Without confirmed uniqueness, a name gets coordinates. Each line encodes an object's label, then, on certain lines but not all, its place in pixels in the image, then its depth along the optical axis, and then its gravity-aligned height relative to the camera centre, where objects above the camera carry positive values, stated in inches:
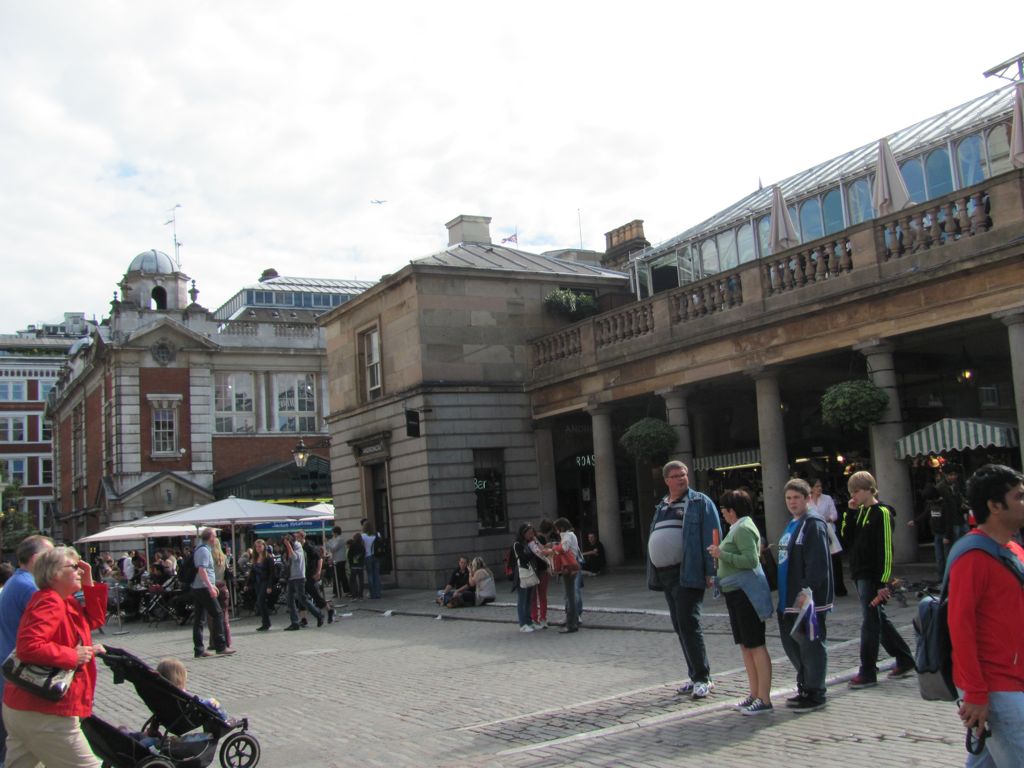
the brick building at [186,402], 1856.5 +256.5
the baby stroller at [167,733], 260.1 -51.1
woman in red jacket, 218.7 -28.6
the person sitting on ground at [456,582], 797.9 -47.7
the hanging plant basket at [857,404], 650.2 +55.8
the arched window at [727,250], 1011.3 +246.1
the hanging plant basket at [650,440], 844.0 +55.2
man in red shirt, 162.9 -24.3
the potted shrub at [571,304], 1042.7 +210.6
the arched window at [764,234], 975.0 +249.8
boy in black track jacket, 336.8 -27.1
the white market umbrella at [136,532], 999.6 +9.7
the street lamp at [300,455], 1236.5 +91.1
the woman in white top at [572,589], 571.2 -42.3
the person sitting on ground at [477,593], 779.4 -55.1
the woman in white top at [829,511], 559.2 -8.6
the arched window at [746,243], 991.6 +246.6
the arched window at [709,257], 1036.5 +246.4
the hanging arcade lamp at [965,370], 829.8 +93.3
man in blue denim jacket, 341.7 -17.7
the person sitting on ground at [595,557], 920.3 -40.9
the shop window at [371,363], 1087.0 +173.5
